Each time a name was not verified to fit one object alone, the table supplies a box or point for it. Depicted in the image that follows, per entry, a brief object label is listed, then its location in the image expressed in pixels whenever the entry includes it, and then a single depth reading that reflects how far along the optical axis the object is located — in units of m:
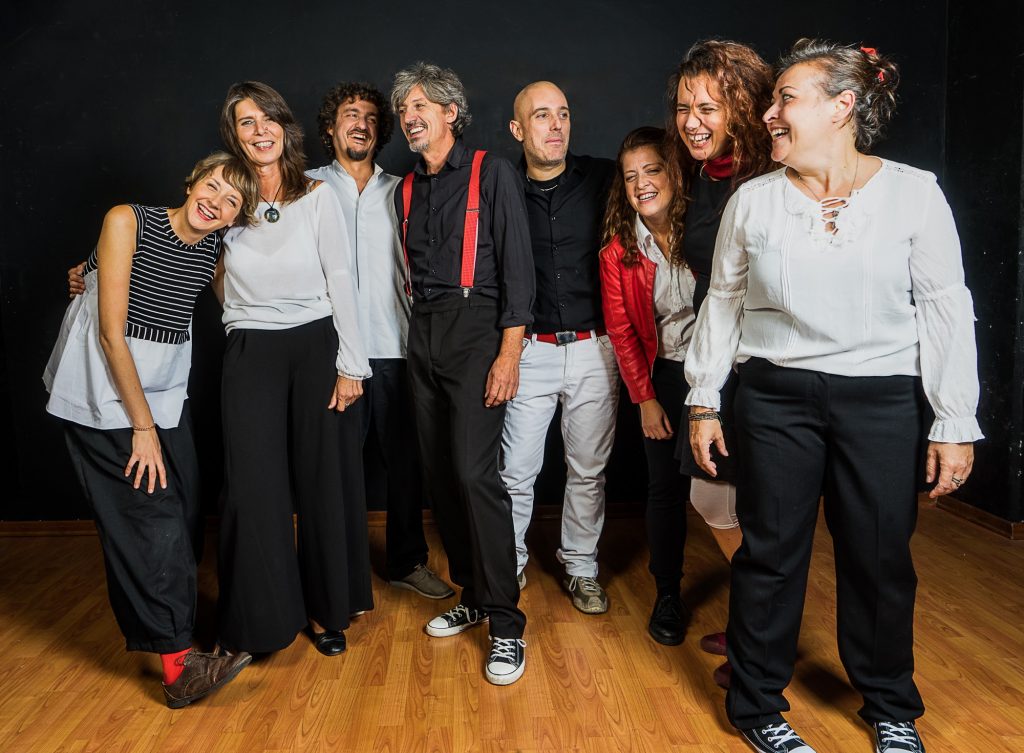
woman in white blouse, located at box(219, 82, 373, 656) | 2.45
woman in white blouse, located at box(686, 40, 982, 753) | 1.85
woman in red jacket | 2.55
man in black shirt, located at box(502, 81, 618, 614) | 2.80
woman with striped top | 2.28
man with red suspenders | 2.54
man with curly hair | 3.04
